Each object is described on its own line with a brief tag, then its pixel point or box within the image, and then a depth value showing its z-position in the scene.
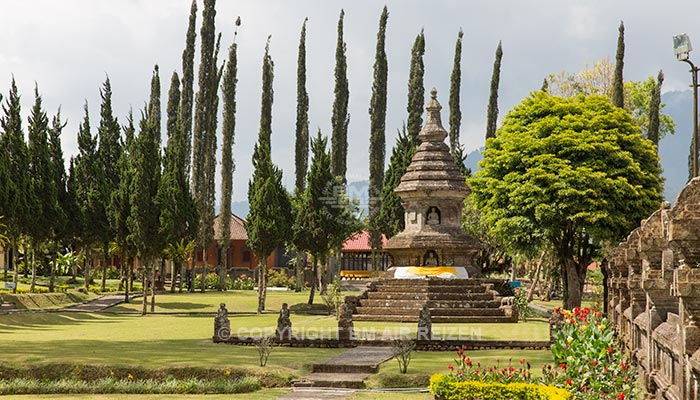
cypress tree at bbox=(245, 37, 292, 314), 39.88
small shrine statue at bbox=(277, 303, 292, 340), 24.73
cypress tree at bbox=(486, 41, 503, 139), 69.25
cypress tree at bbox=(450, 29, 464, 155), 68.37
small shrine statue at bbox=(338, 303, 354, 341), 24.61
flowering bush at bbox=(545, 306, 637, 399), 12.59
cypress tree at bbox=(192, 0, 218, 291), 56.91
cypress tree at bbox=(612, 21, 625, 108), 54.31
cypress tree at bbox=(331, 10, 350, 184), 63.34
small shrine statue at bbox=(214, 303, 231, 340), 24.83
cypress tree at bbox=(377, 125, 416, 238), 58.59
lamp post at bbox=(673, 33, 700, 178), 27.80
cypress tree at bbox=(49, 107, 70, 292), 44.69
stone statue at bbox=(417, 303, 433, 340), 24.98
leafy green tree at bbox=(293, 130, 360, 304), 42.72
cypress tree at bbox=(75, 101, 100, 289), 49.09
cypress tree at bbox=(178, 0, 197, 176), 59.94
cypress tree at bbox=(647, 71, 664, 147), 58.06
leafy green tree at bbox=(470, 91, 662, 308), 35.62
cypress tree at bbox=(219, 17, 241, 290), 58.69
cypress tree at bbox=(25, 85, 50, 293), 42.44
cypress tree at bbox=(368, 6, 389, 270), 64.19
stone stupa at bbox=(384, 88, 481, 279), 39.09
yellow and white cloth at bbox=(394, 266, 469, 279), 37.00
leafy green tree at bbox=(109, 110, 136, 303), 42.69
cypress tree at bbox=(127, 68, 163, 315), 39.59
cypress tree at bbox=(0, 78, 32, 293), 40.84
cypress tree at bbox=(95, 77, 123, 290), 54.47
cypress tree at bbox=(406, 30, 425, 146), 62.88
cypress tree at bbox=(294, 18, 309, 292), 64.69
